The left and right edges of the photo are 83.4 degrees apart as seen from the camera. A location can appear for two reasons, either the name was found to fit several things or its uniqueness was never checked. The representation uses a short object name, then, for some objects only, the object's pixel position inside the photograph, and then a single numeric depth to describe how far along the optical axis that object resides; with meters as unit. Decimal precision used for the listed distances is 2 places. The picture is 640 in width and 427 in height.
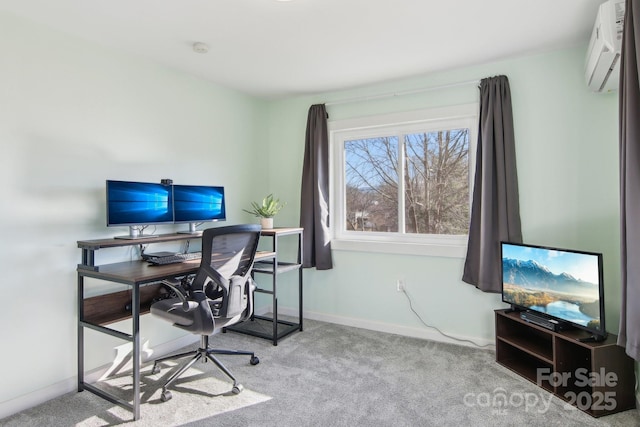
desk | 2.07
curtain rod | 3.06
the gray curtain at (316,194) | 3.67
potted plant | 3.51
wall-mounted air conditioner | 1.89
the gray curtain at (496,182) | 2.83
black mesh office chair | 2.22
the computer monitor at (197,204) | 2.87
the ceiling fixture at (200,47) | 2.58
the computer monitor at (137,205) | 2.39
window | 3.22
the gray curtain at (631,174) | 1.71
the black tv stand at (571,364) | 2.08
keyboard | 2.48
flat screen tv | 2.19
